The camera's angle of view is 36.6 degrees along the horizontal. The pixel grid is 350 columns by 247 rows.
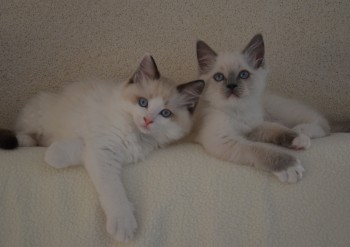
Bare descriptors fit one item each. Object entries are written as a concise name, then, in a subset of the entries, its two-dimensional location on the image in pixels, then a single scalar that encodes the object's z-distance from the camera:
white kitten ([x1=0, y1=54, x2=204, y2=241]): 0.59
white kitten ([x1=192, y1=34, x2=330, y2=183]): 0.64
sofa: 0.59
